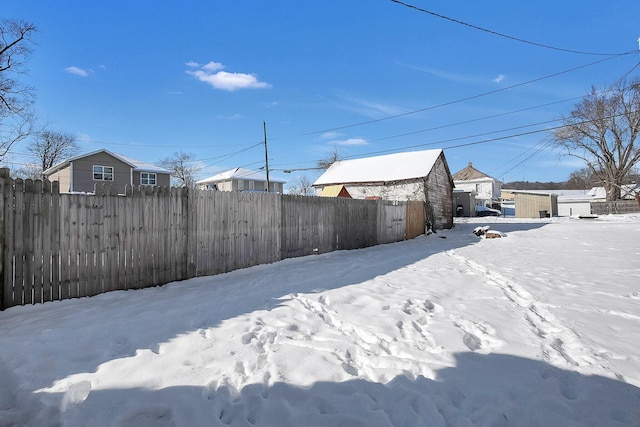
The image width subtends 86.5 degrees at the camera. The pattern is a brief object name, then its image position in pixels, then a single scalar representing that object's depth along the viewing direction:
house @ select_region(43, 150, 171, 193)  28.66
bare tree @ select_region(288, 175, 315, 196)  57.56
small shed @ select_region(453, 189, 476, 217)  38.84
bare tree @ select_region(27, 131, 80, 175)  41.75
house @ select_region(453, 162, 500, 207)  54.36
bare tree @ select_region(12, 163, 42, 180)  42.07
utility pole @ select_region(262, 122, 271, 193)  31.80
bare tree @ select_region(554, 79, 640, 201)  34.38
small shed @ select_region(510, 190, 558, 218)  37.03
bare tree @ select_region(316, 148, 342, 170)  51.64
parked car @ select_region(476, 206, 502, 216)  41.25
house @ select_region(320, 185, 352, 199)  21.52
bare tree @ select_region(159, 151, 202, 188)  56.85
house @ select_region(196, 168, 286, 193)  45.91
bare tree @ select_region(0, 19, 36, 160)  20.78
